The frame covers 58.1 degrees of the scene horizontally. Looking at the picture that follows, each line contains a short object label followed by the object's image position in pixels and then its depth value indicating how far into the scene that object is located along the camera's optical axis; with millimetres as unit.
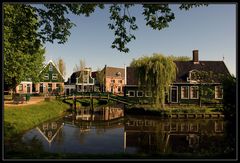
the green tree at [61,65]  53062
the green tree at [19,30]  8578
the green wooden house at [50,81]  42375
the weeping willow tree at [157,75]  24484
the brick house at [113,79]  58275
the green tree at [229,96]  6727
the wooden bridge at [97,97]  32781
